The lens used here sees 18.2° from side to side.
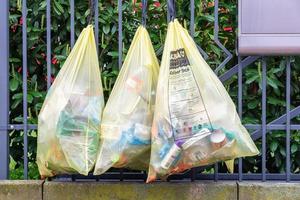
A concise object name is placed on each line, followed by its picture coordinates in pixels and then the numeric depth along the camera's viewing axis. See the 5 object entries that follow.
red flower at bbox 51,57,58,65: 6.10
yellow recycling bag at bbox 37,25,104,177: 5.32
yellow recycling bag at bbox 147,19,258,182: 5.14
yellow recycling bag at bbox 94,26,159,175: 5.30
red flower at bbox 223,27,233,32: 6.14
